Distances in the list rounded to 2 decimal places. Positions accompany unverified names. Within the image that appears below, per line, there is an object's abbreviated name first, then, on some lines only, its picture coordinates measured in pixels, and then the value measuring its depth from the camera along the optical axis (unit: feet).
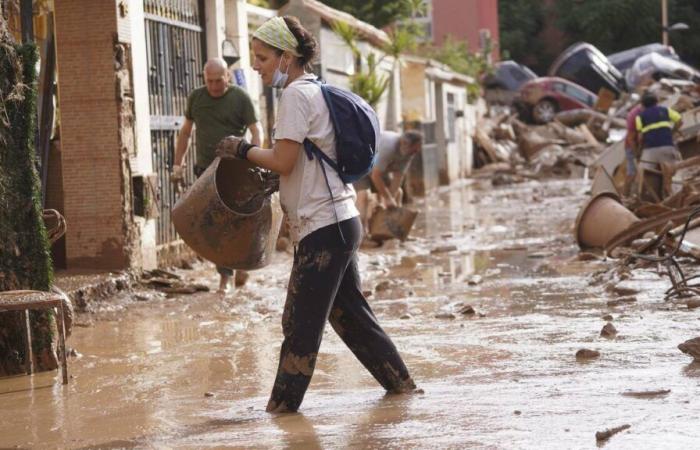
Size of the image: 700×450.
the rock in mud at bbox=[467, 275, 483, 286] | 37.73
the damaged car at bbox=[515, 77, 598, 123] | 149.07
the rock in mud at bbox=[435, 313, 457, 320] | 30.27
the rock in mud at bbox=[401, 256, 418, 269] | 43.83
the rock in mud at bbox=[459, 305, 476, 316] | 30.76
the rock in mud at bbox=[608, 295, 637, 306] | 31.40
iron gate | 41.96
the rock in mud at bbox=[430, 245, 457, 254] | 48.69
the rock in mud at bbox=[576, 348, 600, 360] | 23.11
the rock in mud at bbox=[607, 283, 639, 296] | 32.96
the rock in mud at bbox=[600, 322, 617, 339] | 25.76
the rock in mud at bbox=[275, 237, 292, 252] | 48.83
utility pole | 164.55
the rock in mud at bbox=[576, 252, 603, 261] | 42.39
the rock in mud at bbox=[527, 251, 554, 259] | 45.37
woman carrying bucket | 18.60
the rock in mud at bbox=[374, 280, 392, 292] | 36.98
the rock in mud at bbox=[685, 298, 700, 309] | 29.40
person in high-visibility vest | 57.98
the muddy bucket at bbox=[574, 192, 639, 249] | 44.09
